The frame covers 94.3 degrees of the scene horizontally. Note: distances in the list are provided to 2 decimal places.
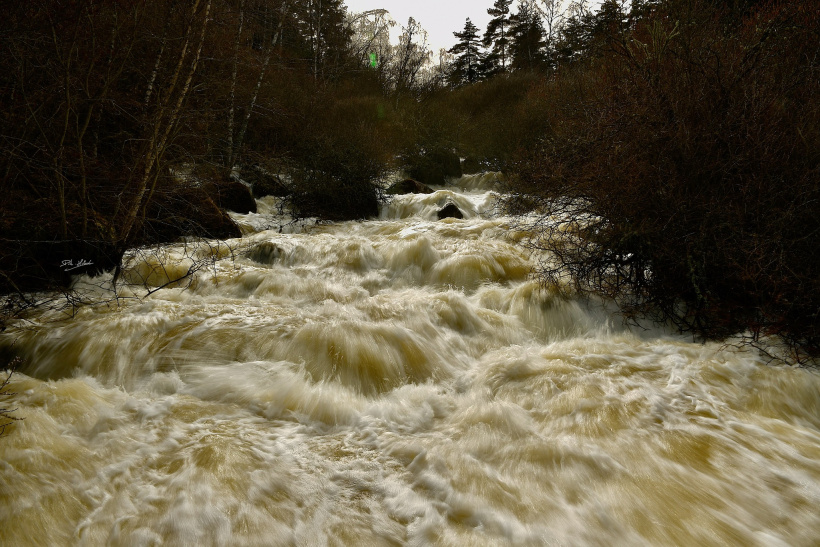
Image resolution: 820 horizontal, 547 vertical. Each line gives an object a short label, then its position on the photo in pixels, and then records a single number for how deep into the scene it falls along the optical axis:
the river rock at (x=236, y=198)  8.87
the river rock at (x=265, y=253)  6.33
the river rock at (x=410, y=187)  11.57
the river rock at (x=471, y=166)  15.48
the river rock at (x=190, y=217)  6.01
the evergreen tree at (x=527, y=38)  26.58
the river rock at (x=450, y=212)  9.65
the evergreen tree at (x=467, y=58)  29.12
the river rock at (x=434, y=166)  14.23
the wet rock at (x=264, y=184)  10.30
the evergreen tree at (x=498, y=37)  28.94
